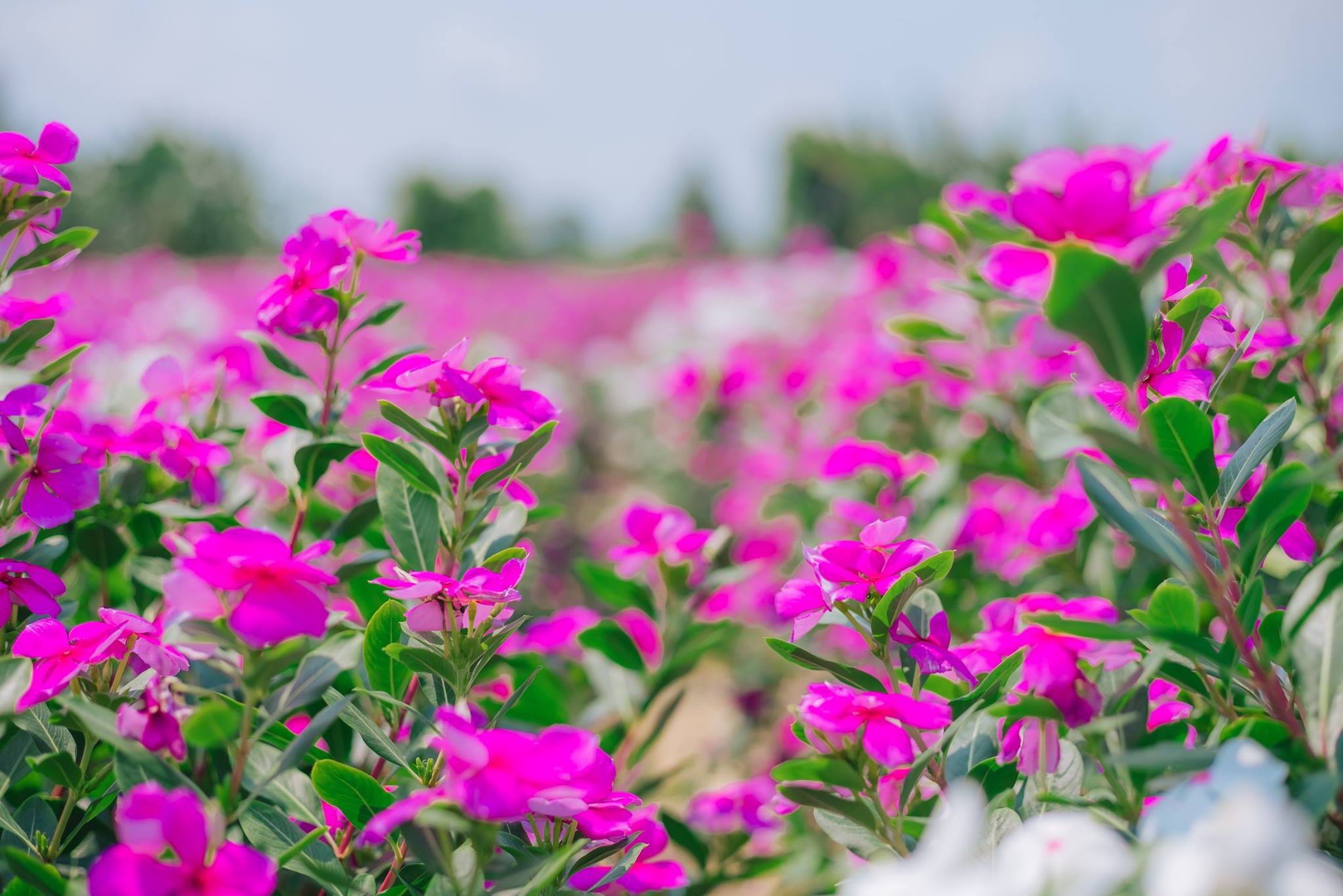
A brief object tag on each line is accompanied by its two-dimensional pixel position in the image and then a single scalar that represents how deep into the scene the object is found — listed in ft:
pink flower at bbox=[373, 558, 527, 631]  2.36
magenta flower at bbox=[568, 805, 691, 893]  2.54
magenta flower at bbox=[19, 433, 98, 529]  2.86
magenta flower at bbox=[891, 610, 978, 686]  2.49
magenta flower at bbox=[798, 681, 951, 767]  2.26
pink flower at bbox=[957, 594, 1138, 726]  2.30
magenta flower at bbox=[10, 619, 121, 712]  2.33
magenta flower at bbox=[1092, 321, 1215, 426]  2.53
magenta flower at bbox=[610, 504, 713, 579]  3.93
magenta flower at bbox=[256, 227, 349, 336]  2.99
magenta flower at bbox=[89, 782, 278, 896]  1.72
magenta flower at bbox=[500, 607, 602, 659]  4.37
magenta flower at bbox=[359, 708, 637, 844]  1.92
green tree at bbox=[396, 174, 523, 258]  72.33
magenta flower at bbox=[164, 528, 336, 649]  2.03
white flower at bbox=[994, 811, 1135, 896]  1.50
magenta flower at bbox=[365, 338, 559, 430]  2.61
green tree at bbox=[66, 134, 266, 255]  48.34
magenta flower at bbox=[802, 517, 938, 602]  2.47
